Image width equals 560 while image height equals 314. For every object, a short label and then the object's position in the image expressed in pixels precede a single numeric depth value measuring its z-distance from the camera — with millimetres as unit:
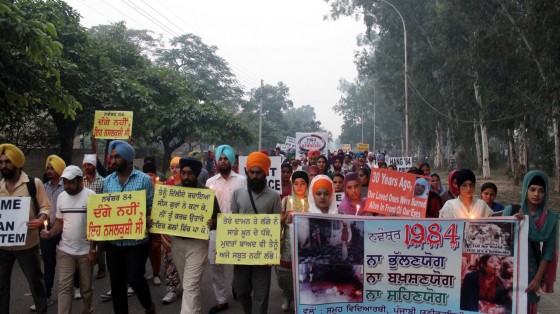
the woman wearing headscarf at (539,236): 3713
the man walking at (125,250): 4289
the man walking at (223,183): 5215
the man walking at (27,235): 4250
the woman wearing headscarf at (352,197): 4879
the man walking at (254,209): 4230
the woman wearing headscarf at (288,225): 4533
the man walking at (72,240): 4293
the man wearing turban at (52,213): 5031
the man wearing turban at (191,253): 4262
